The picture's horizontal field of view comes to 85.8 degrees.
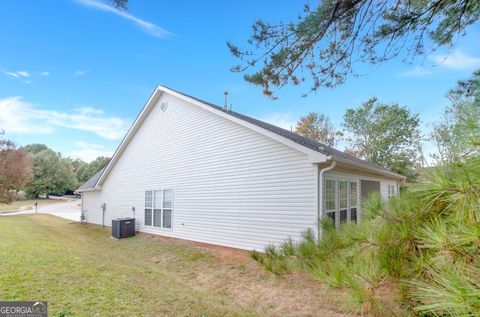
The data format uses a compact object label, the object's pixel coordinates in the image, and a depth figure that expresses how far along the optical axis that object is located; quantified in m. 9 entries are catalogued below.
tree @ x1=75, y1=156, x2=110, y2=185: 54.31
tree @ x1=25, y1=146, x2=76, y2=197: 43.50
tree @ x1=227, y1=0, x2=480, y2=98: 3.91
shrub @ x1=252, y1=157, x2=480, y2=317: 1.10
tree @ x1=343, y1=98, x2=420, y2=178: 22.83
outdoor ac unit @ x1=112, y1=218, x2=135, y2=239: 11.31
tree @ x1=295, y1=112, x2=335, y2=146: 27.91
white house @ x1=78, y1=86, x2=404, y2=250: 7.19
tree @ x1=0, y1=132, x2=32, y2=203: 24.09
